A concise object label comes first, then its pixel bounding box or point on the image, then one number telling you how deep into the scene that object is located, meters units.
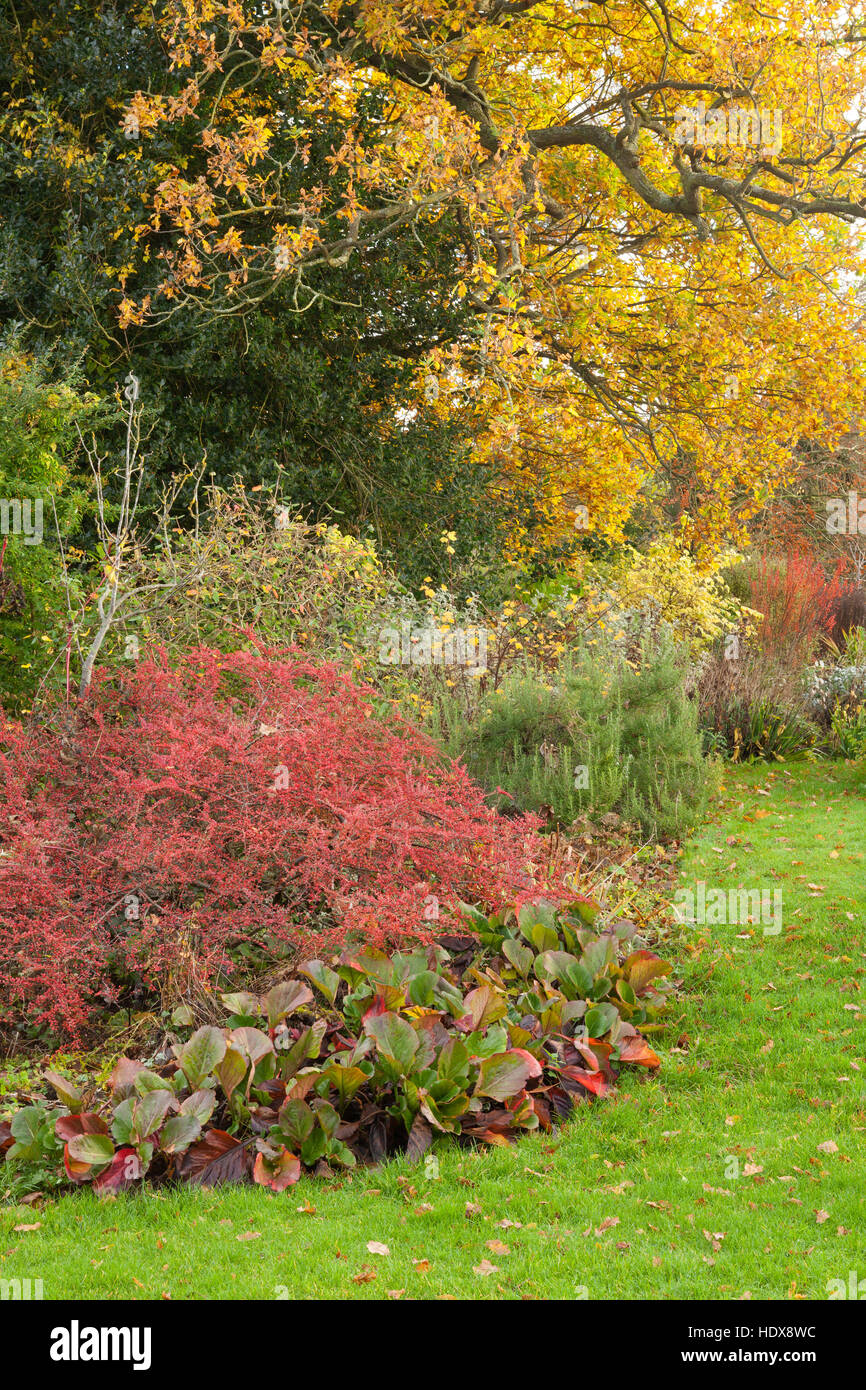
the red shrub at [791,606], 11.16
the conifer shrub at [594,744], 6.96
